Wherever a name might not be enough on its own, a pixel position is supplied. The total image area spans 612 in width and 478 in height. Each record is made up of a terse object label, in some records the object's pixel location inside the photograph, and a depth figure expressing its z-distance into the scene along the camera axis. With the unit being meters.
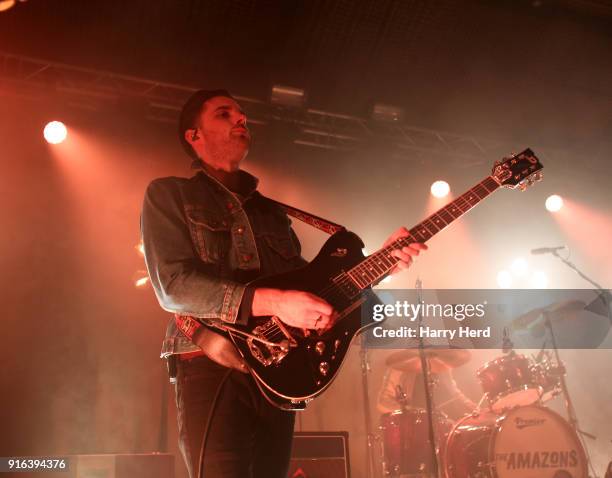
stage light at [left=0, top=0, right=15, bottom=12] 5.20
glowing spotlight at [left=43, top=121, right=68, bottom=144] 5.93
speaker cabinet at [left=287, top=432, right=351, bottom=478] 3.83
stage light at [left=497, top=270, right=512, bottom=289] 7.16
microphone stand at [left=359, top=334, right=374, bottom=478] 5.75
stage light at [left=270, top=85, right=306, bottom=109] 6.07
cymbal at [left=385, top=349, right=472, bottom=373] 5.56
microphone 5.95
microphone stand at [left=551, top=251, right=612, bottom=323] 5.74
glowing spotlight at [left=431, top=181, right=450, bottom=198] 7.26
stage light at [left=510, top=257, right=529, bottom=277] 7.29
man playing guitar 1.81
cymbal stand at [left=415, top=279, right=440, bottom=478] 4.38
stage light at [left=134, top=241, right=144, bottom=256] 6.11
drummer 6.41
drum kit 4.74
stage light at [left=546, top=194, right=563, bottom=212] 7.49
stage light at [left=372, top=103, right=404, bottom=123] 6.45
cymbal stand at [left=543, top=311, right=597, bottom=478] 5.26
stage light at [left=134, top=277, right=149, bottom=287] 5.94
